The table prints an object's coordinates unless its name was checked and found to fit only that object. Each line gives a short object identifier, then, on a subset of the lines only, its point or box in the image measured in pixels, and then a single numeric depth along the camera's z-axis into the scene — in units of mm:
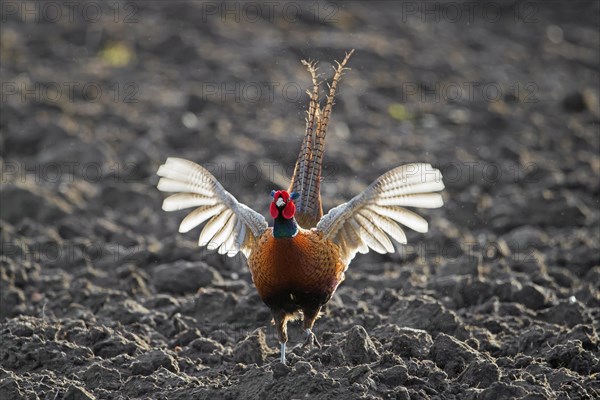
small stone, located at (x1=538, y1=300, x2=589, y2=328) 14680
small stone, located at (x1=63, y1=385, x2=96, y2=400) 11242
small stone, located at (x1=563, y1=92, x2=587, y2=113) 29484
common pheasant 12297
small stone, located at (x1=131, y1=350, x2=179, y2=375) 12500
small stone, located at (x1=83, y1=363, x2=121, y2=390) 12094
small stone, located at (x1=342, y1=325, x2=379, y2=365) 12406
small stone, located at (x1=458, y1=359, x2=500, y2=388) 11695
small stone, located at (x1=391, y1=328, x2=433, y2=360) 12867
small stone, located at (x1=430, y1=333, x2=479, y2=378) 12437
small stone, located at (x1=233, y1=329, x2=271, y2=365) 13062
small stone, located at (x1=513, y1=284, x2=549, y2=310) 15625
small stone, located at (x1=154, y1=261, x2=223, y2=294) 16328
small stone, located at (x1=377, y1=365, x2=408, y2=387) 11609
